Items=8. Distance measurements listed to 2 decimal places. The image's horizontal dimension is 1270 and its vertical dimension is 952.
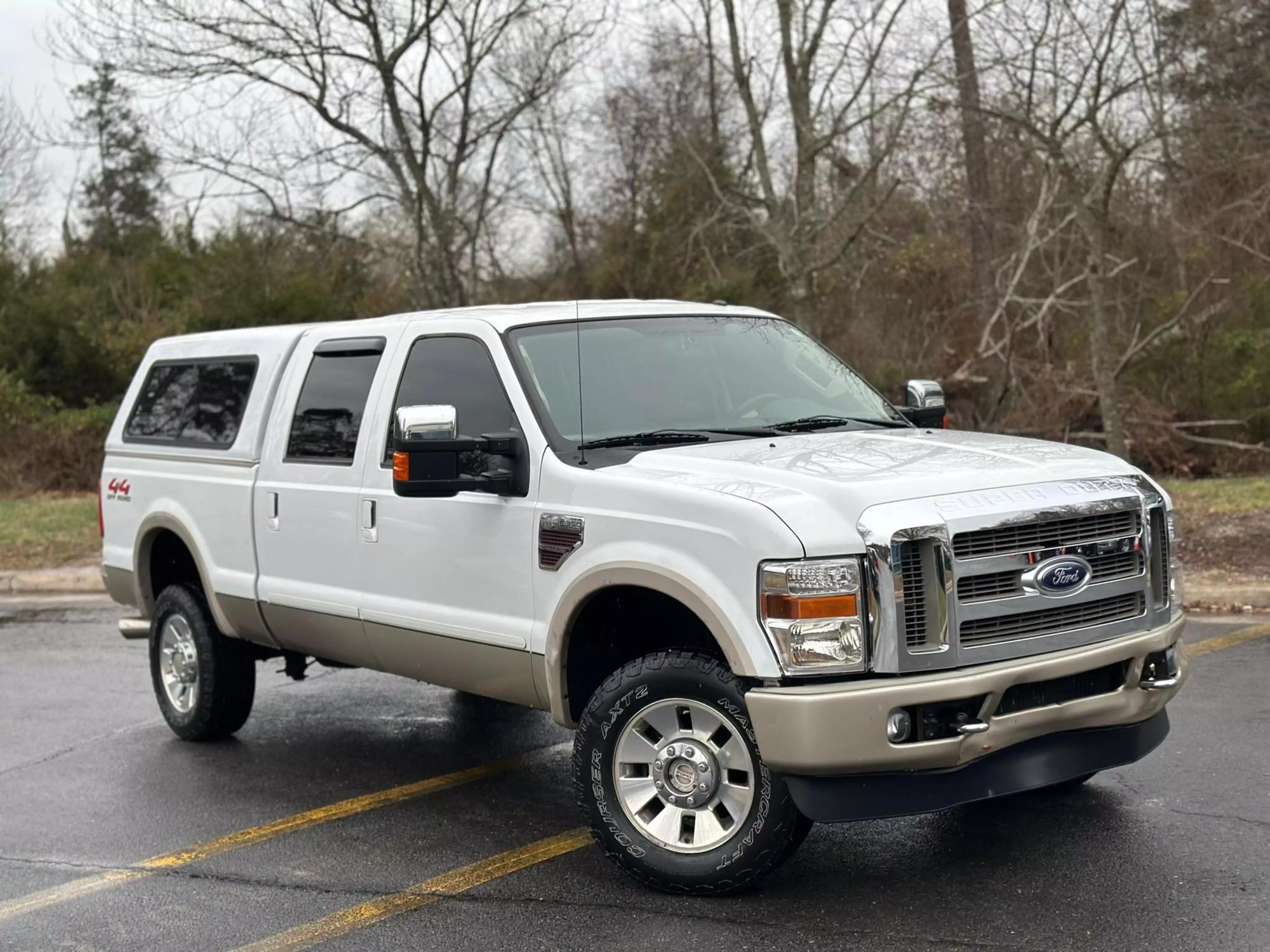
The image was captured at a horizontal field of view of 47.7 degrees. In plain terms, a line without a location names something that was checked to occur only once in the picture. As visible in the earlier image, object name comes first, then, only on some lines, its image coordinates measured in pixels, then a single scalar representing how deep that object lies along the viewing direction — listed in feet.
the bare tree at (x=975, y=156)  40.78
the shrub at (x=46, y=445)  68.54
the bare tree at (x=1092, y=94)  37.22
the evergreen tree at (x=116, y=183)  59.88
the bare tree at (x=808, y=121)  42.57
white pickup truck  14.08
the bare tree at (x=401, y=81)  50.21
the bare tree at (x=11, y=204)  86.17
